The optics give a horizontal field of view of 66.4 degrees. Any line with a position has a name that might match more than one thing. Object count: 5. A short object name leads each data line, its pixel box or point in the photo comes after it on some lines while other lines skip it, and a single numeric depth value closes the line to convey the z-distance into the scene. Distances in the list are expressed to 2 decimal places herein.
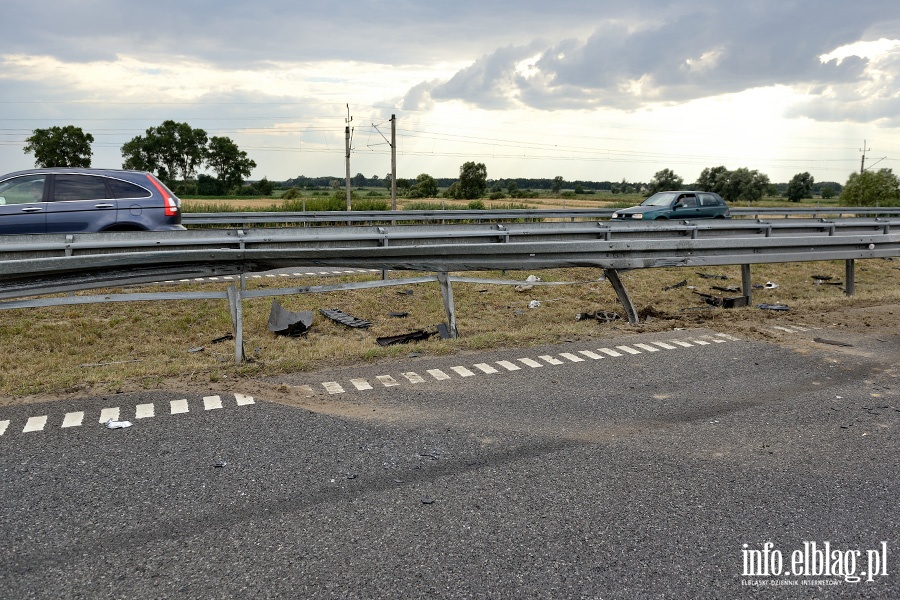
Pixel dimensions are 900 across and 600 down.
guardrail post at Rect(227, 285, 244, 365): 6.62
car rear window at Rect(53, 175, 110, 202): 10.61
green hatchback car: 22.66
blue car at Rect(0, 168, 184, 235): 10.34
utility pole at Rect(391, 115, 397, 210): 32.84
